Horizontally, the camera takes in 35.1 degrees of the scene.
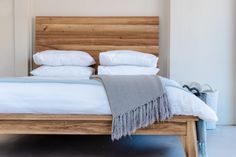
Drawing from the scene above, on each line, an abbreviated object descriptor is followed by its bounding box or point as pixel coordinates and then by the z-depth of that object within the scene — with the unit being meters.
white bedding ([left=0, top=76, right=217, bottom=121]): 2.53
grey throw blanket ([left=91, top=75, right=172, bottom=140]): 2.49
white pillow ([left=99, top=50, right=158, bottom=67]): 4.11
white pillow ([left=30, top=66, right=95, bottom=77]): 4.12
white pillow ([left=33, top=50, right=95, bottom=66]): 4.22
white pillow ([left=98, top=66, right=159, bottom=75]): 4.05
